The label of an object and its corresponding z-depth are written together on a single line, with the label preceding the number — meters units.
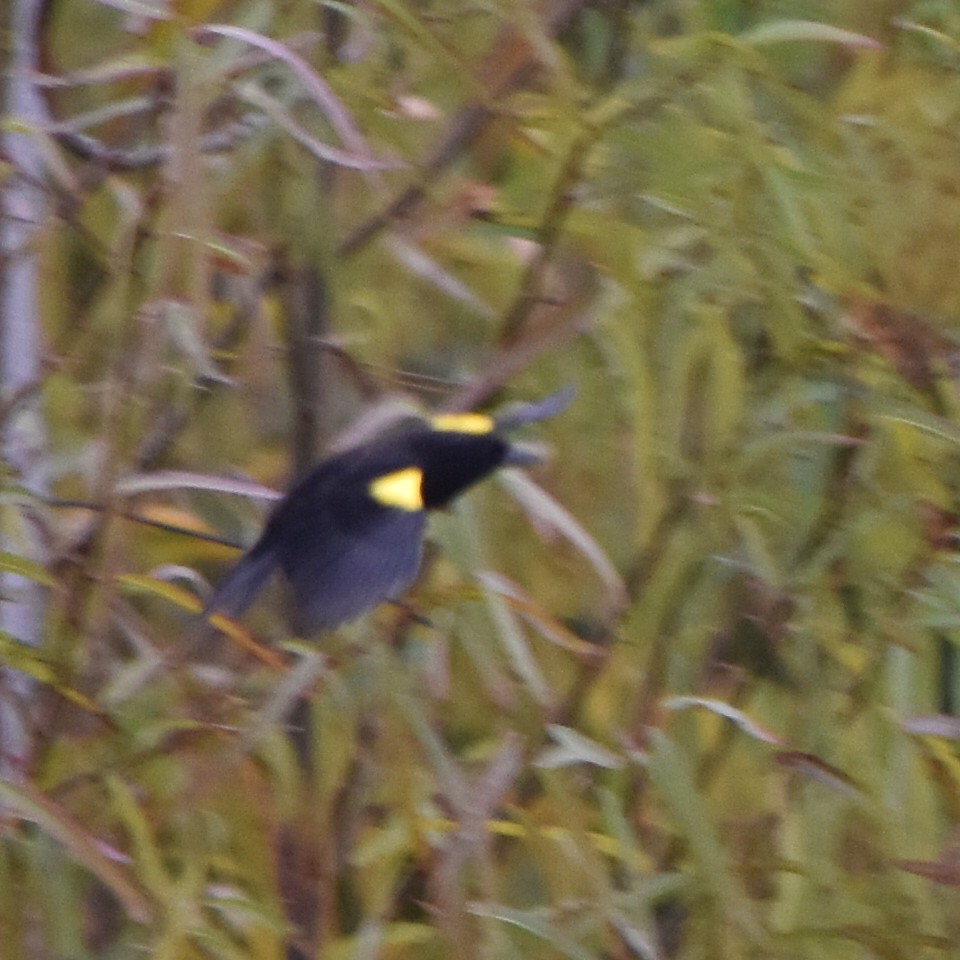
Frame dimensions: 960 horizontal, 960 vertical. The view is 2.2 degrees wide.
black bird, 11.17
